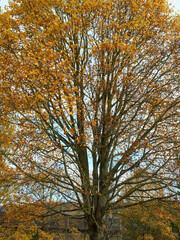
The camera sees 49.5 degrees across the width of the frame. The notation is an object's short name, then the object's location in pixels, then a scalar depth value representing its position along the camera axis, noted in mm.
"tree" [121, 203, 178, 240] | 16547
